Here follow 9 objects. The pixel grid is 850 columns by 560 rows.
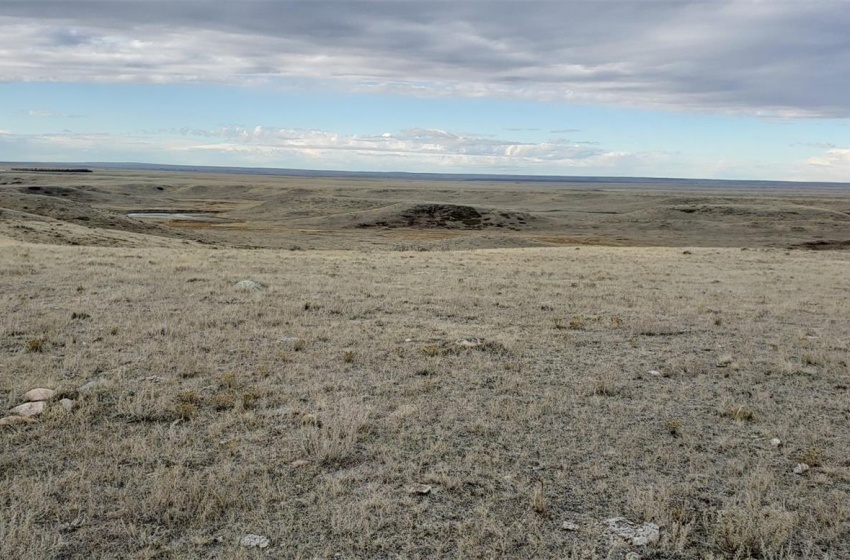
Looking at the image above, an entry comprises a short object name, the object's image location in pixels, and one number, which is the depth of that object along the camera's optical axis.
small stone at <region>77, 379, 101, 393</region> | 8.57
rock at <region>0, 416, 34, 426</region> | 7.44
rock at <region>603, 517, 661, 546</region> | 5.42
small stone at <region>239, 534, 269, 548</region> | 5.23
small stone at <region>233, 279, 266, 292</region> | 17.48
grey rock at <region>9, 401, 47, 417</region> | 7.75
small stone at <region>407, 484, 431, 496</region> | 6.18
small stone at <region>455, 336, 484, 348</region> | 11.84
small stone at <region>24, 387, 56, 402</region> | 8.27
